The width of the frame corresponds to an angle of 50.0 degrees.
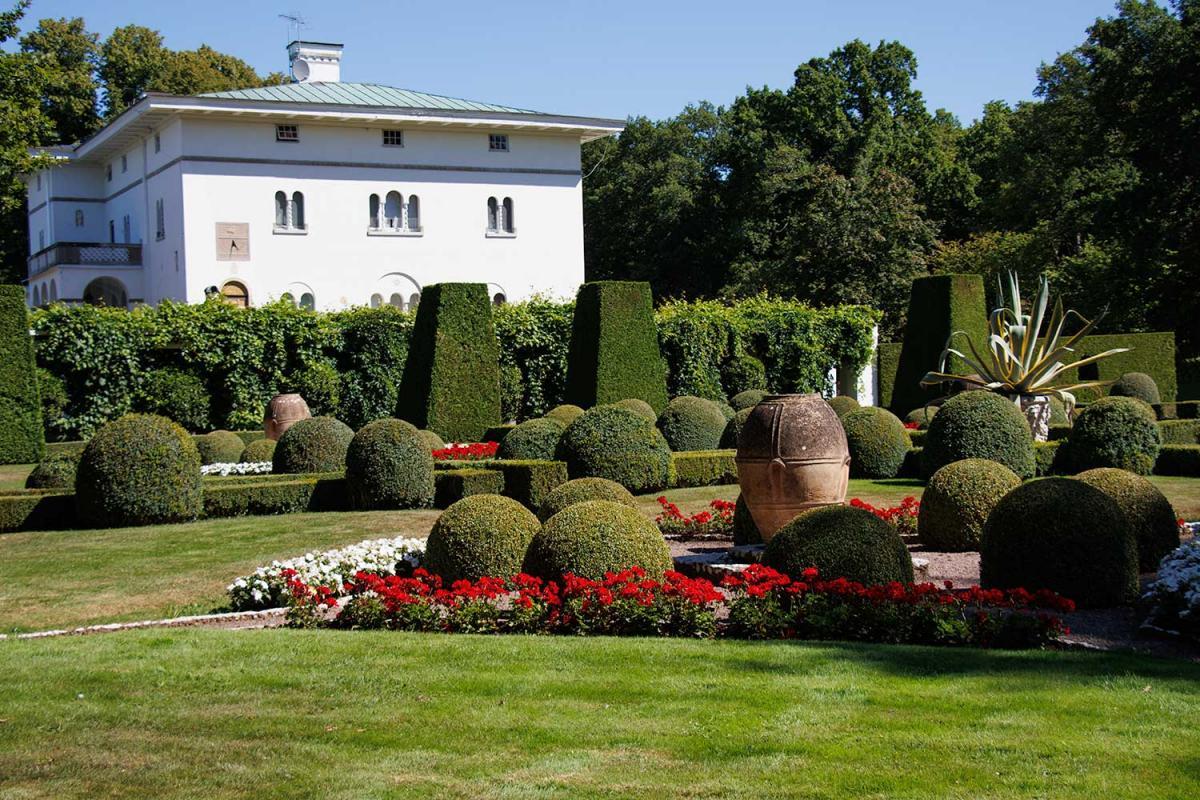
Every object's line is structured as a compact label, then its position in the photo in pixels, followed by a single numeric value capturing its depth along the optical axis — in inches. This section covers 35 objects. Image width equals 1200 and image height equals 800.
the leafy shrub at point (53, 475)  697.0
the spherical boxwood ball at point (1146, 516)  446.3
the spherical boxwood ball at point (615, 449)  706.2
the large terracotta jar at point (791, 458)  460.4
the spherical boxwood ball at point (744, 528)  495.5
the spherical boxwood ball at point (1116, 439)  719.7
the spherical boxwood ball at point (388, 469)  667.4
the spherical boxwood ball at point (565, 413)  869.8
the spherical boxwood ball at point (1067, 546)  382.6
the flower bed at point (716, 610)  336.2
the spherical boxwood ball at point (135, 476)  617.6
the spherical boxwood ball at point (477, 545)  411.2
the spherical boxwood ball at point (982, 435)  674.8
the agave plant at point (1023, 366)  807.7
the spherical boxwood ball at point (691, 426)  869.2
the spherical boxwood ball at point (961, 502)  491.8
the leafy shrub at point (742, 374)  1264.8
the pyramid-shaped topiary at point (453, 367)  956.6
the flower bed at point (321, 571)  408.8
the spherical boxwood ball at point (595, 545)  378.0
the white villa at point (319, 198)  1647.4
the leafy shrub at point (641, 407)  863.0
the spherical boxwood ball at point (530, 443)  760.3
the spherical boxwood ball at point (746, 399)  1042.2
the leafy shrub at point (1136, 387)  1194.1
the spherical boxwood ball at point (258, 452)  854.5
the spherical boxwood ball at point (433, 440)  844.6
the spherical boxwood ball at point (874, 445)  796.0
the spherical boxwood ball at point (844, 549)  371.9
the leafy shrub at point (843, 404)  969.3
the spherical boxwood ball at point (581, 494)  448.5
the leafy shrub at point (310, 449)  763.4
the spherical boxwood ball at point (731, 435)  842.2
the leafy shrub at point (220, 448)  877.2
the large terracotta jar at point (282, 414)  968.3
